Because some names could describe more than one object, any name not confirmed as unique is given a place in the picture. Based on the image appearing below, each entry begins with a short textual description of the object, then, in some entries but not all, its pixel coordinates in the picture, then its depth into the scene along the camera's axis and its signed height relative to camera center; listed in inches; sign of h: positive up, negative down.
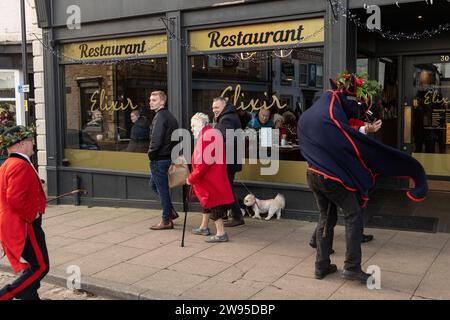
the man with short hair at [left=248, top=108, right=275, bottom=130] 315.6 -0.6
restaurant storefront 296.0 +25.3
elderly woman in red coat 247.1 -25.9
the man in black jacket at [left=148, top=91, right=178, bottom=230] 281.1 -16.0
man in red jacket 166.2 -31.2
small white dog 297.1 -48.6
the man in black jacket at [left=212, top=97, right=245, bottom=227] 261.1 +1.6
